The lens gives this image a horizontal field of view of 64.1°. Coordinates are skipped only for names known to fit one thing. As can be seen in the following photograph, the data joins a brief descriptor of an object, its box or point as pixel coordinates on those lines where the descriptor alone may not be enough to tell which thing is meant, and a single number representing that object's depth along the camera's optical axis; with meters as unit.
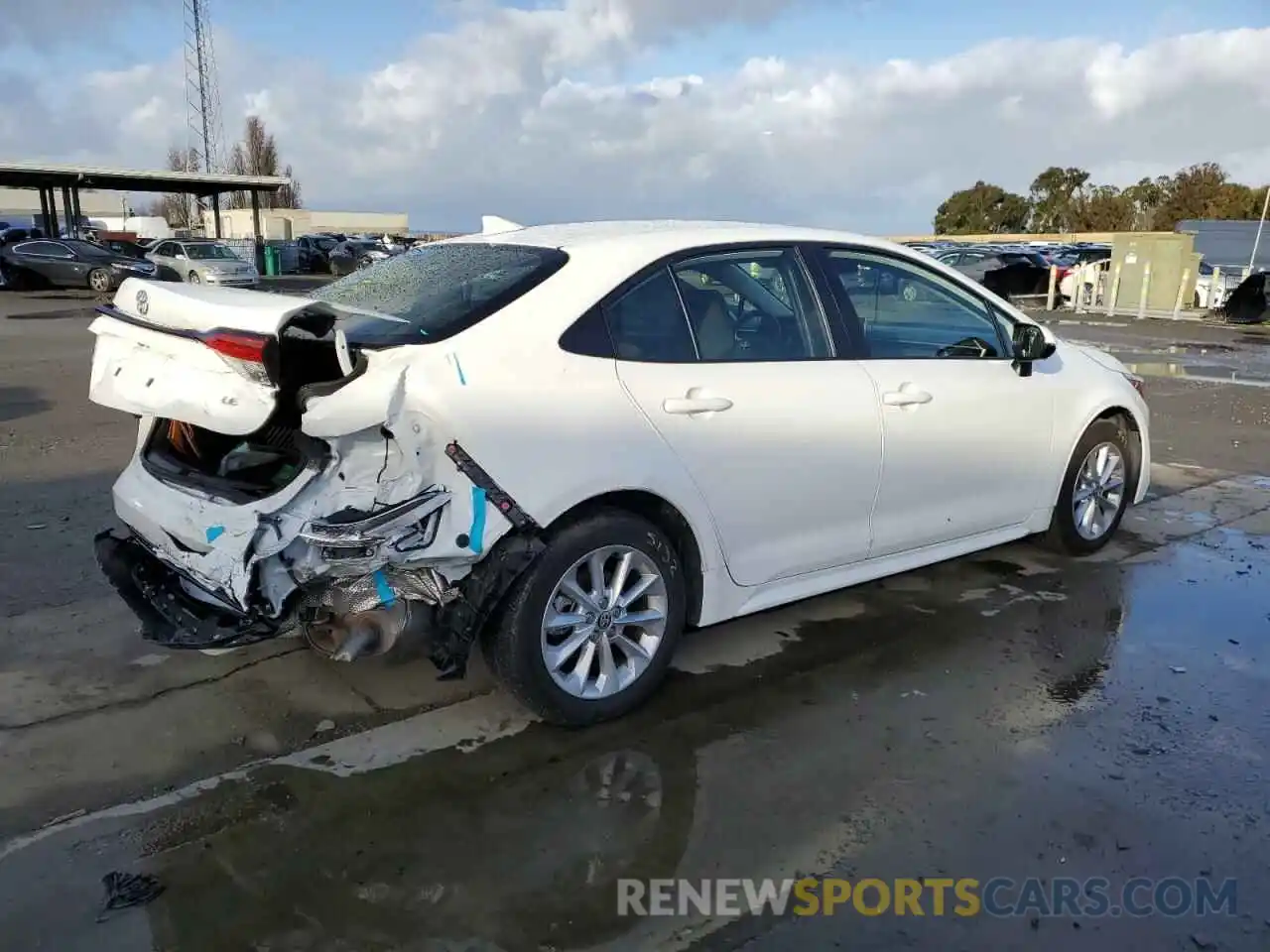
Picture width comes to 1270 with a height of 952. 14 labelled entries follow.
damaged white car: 3.20
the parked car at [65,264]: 26.41
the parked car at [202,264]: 26.03
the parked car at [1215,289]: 25.89
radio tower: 60.97
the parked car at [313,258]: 41.81
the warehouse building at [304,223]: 64.75
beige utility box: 25.00
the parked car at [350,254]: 39.22
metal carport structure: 33.00
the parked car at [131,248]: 32.56
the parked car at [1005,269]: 25.86
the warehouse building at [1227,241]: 32.47
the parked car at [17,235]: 30.68
